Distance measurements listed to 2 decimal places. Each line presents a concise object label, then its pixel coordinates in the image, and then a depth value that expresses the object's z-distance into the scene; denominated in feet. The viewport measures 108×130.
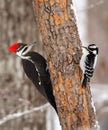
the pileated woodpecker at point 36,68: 32.96
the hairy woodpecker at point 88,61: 28.29
